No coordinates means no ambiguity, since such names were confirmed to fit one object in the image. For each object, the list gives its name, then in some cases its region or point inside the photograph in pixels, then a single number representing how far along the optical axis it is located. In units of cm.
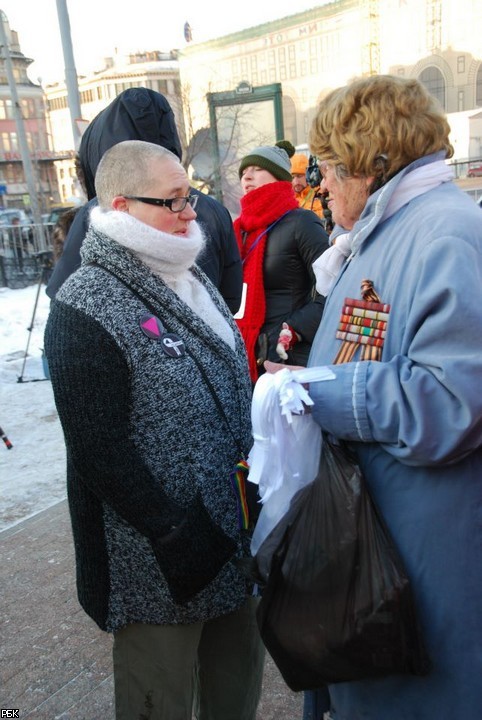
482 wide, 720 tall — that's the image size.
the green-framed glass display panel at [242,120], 862
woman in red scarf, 345
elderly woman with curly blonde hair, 125
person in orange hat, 530
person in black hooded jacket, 259
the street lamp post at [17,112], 1454
